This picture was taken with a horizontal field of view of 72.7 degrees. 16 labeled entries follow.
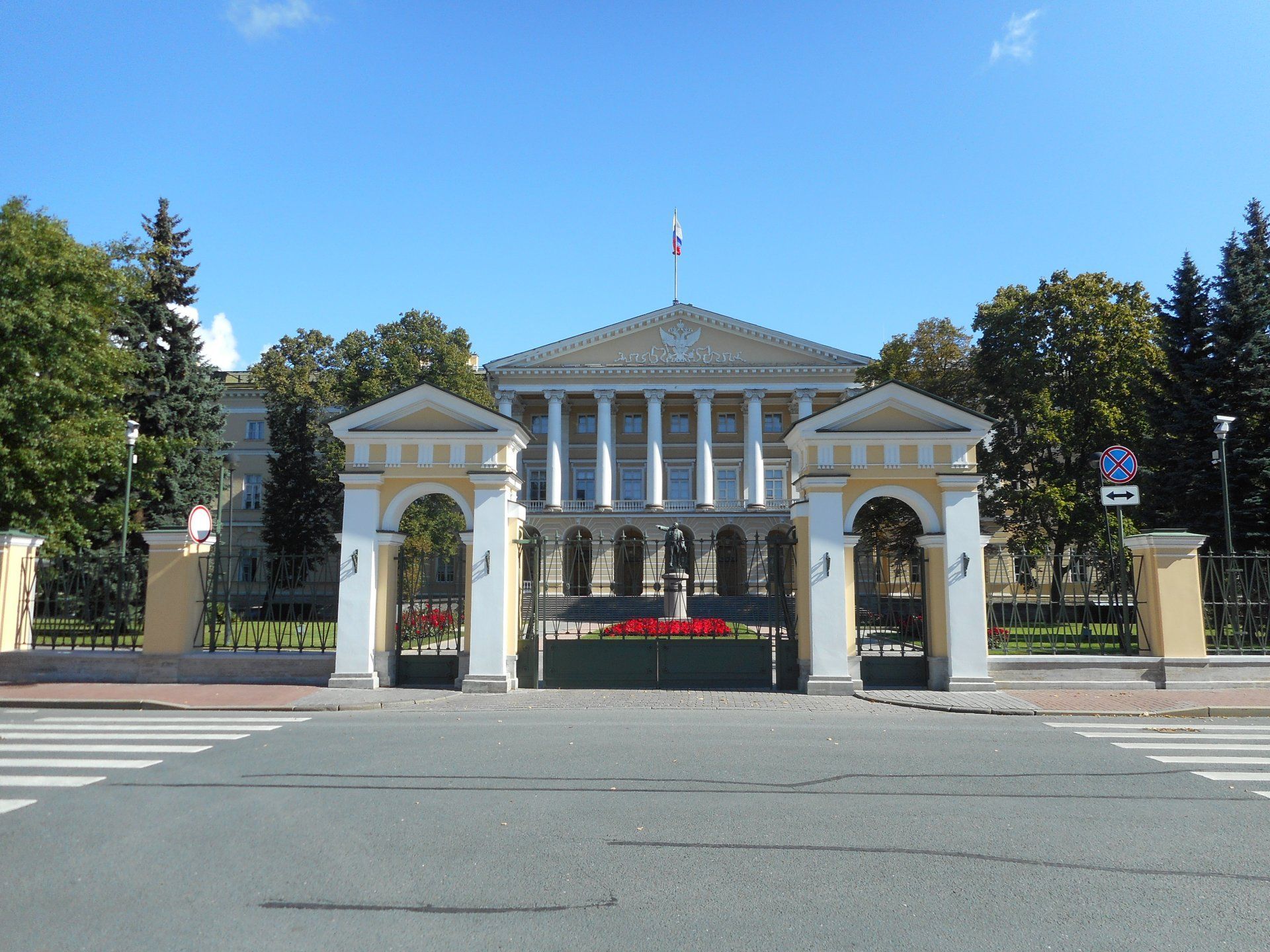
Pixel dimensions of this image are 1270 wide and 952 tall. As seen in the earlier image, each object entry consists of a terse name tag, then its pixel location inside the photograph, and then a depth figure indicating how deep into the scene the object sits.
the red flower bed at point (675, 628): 16.98
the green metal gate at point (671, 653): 15.96
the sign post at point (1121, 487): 15.45
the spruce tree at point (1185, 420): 25.23
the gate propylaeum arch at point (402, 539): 15.45
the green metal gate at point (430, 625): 16.05
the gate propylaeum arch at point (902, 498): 15.20
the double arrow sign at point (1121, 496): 15.37
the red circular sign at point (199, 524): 15.51
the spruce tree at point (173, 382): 31.67
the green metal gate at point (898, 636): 15.78
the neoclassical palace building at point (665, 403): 55.06
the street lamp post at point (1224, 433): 20.31
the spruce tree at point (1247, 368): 23.86
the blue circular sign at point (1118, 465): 15.75
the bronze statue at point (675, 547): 19.41
